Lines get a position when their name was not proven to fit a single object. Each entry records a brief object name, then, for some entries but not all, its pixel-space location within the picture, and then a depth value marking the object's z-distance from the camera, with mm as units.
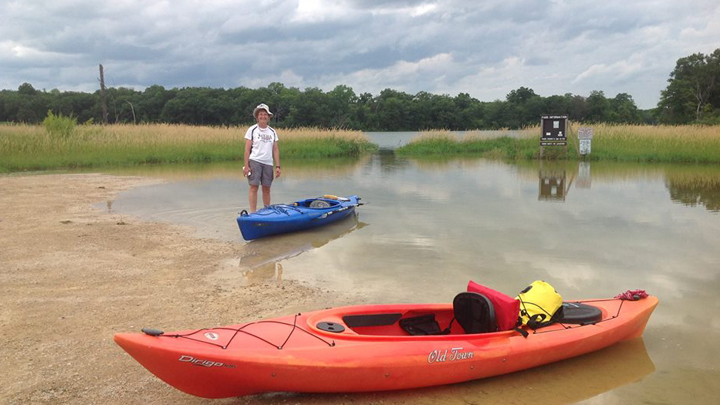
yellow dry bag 4152
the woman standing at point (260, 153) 8461
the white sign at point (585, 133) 22734
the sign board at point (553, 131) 23030
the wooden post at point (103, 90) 32094
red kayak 3189
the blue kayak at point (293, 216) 7746
